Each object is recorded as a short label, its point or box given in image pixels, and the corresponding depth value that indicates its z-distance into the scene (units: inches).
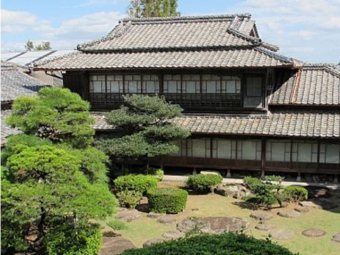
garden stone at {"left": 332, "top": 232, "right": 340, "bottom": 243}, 598.8
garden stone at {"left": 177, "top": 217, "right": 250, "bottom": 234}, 639.1
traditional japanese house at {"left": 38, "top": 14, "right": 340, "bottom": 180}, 905.5
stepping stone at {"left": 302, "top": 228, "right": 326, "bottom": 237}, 621.2
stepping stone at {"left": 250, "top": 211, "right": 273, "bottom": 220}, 696.5
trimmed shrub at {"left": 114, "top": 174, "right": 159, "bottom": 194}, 792.3
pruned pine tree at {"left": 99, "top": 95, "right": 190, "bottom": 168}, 818.8
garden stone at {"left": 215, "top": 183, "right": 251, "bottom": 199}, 821.4
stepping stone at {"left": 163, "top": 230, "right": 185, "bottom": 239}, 616.4
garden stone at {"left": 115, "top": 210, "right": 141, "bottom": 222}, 700.0
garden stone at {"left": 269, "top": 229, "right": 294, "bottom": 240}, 609.0
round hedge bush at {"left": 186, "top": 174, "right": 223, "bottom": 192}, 828.0
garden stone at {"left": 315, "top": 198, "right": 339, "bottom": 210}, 746.2
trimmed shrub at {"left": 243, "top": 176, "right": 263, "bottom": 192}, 772.6
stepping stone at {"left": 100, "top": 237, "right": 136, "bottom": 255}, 555.2
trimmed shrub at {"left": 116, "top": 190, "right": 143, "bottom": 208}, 753.6
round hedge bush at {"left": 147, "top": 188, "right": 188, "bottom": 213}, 724.7
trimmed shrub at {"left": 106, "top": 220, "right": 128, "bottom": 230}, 646.0
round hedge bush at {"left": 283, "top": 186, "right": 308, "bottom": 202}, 777.6
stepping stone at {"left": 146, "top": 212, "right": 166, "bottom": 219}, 708.2
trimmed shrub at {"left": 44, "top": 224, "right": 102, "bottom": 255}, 507.8
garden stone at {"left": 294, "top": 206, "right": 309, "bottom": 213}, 729.3
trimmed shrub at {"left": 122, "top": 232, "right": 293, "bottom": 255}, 393.4
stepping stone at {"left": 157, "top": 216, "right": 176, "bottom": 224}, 685.3
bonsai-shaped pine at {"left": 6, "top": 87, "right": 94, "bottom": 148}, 561.6
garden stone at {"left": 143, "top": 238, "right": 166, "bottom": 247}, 592.2
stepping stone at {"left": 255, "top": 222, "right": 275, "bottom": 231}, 647.1
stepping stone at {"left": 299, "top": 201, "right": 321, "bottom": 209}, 750.5
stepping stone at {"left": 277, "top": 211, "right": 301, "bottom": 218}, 706.2
